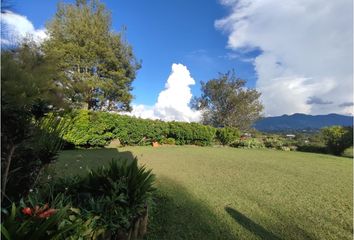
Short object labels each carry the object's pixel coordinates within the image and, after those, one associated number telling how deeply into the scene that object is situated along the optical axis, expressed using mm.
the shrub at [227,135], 20703
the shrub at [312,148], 16859
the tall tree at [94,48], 20281
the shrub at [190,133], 18188
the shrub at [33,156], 2695
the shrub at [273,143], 18625
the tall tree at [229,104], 32844
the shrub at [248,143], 18812
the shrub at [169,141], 17747
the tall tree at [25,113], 1846
